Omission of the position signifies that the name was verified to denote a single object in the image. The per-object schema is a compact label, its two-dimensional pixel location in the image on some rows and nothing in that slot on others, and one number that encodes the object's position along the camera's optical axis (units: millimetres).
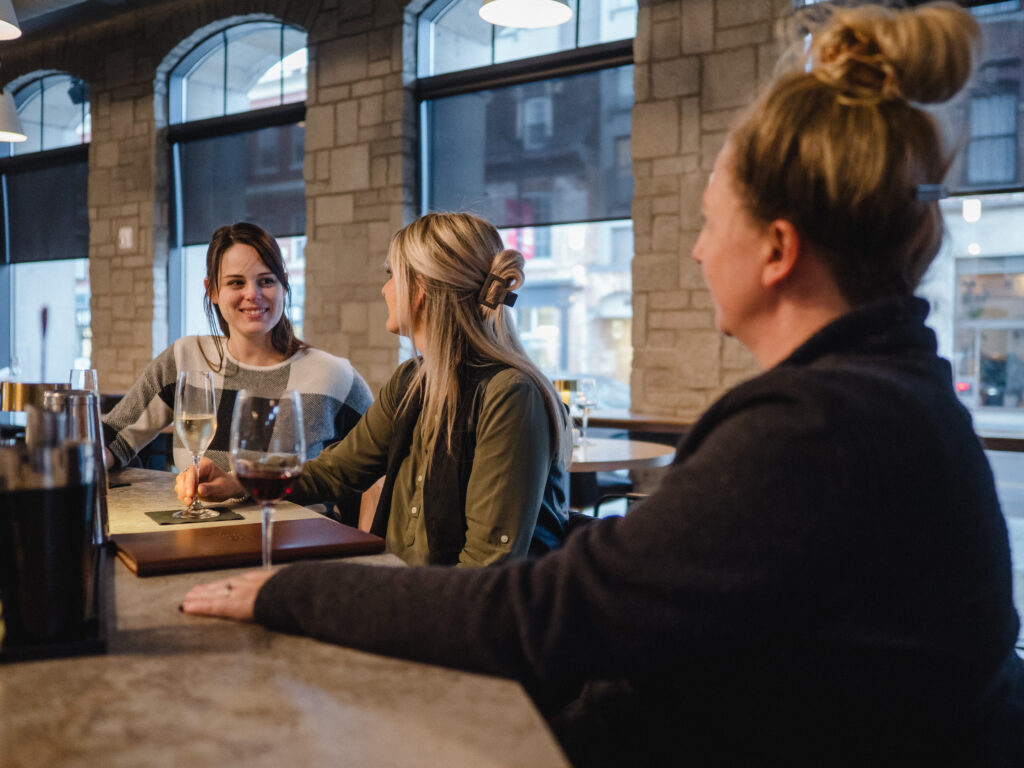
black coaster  1441
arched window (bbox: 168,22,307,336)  6184
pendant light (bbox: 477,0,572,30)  3482
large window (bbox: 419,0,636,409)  4977
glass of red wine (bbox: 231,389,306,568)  990
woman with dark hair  2494
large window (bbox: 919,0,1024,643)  3992
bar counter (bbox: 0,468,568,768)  629
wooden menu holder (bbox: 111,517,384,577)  1138
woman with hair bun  742
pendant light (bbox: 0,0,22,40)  3568
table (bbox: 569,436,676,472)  3064
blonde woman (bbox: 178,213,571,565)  1647
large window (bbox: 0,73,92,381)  7430
